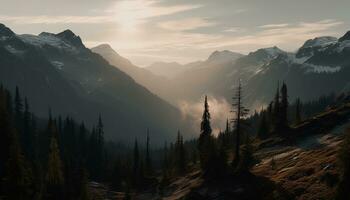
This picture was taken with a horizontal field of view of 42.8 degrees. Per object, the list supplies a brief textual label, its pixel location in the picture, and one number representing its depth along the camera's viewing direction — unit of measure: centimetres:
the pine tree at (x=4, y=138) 7338
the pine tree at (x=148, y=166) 13025
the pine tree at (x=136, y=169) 11562
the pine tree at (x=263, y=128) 11862
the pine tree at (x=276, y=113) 11138
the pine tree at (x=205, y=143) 8169
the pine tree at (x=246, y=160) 7337
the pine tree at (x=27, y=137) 11848
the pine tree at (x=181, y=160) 11181
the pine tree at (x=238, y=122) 7994
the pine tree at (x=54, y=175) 8425
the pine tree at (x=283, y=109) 10739
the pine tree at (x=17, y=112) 12614
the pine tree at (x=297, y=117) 12146
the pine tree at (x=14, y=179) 5131
